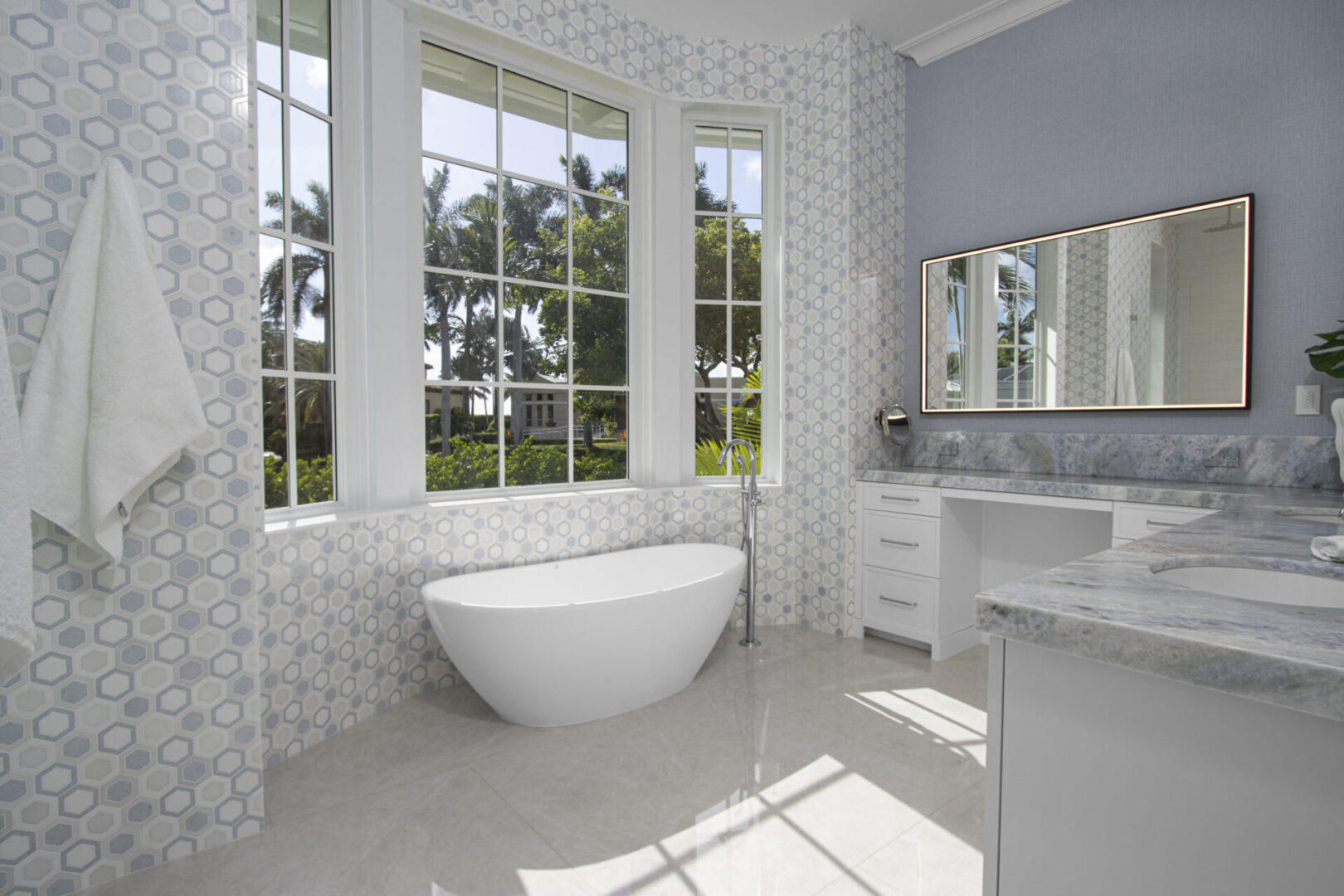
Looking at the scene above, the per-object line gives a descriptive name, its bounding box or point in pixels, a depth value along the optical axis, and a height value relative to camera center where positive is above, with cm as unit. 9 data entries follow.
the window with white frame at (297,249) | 218 +61
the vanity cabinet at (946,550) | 290 -56
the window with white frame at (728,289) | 343 +73
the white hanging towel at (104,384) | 145 +10
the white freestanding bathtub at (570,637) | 209 -71
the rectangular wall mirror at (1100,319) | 245 +46
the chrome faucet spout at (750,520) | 309 -44
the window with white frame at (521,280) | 273 +66
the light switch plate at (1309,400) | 226 +9
